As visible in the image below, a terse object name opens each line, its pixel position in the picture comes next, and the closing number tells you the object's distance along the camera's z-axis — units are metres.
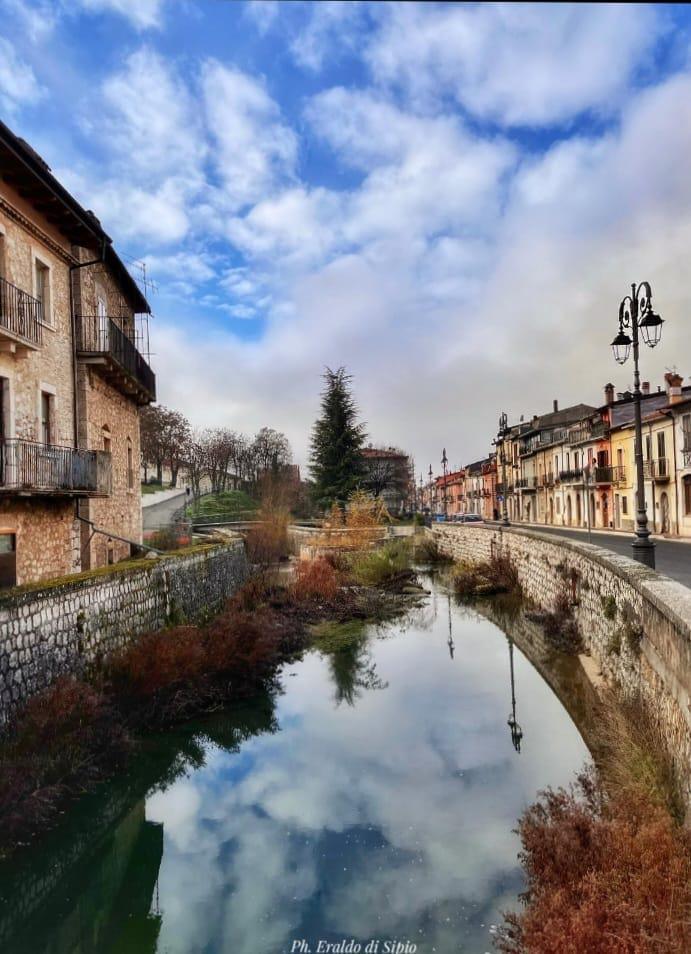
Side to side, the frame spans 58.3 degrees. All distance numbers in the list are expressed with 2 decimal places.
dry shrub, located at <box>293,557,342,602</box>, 22.39
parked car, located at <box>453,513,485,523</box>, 54.33
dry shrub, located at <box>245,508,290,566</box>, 29.05
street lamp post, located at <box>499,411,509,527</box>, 27.53
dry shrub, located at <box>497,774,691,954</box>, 4.16
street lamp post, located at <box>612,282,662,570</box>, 10.35
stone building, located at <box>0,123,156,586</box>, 11.58
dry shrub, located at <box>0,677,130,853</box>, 7.01
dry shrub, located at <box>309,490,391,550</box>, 31.81
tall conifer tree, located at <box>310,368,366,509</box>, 46.16
